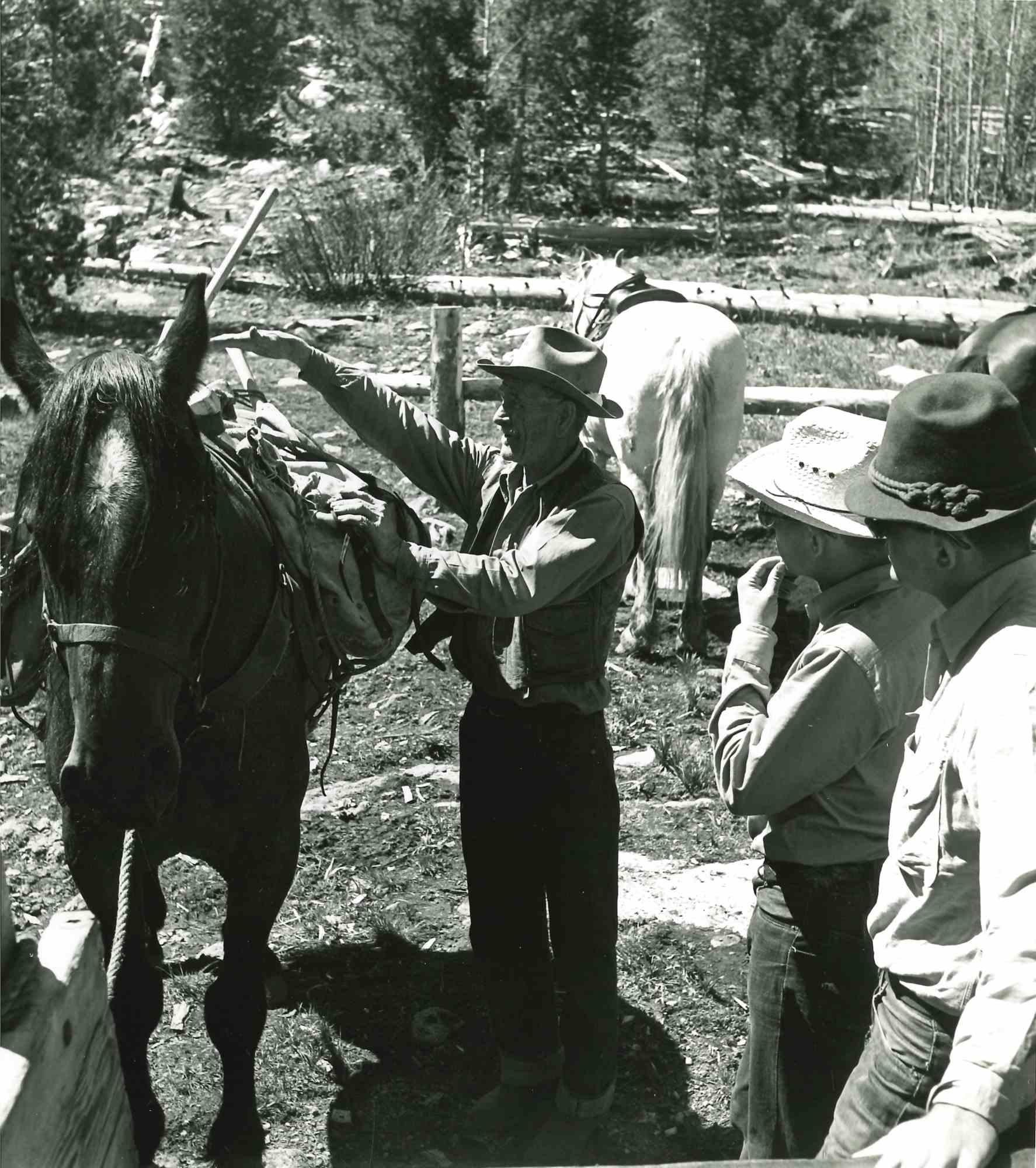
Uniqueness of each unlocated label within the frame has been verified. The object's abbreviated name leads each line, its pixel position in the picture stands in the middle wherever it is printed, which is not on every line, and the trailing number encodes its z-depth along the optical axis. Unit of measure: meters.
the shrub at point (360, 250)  13.28
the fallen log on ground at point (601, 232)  16.72
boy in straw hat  2.42
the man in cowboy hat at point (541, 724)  3.03
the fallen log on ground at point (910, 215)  17.45
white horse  6.65
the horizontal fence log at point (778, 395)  8.48
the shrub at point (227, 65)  22.39
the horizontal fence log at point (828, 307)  11.72
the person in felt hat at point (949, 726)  1.61
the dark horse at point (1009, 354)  4.39
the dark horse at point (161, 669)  2.26
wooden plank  1.24
